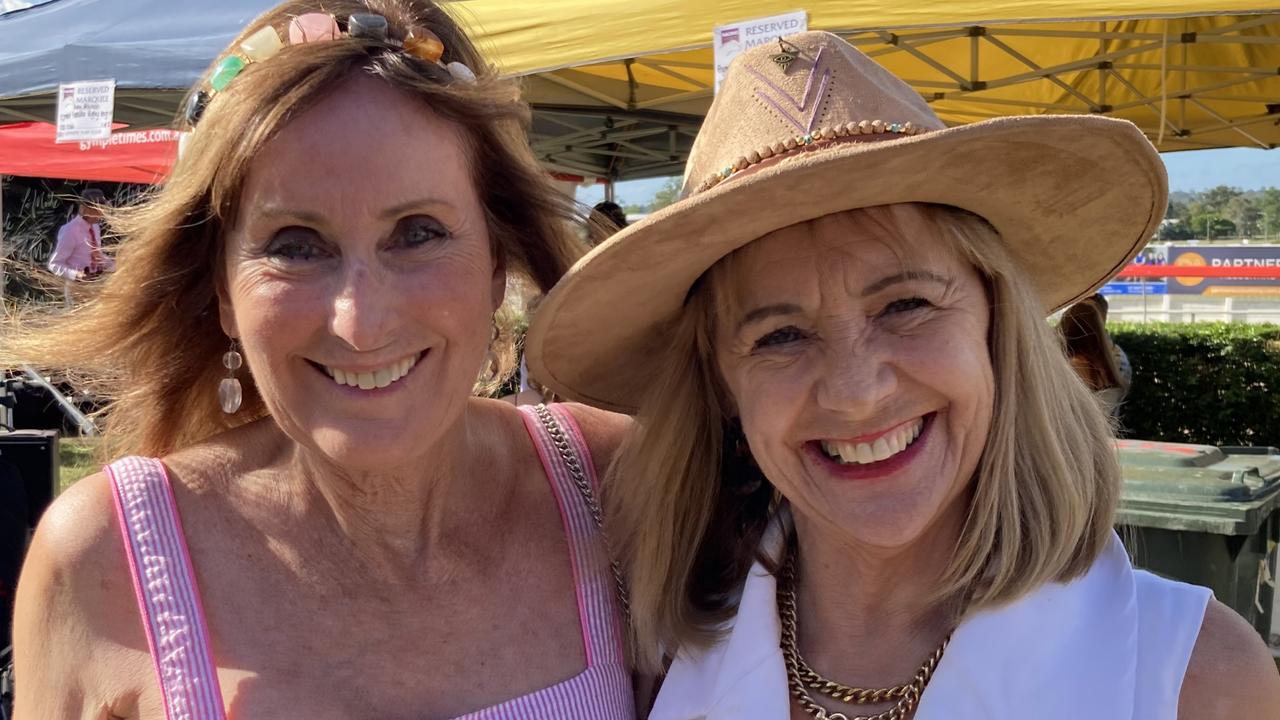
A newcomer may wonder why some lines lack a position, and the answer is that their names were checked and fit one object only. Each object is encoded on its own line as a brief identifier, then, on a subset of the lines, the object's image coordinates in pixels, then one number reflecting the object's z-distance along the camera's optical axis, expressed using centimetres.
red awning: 746
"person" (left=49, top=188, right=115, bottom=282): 690
